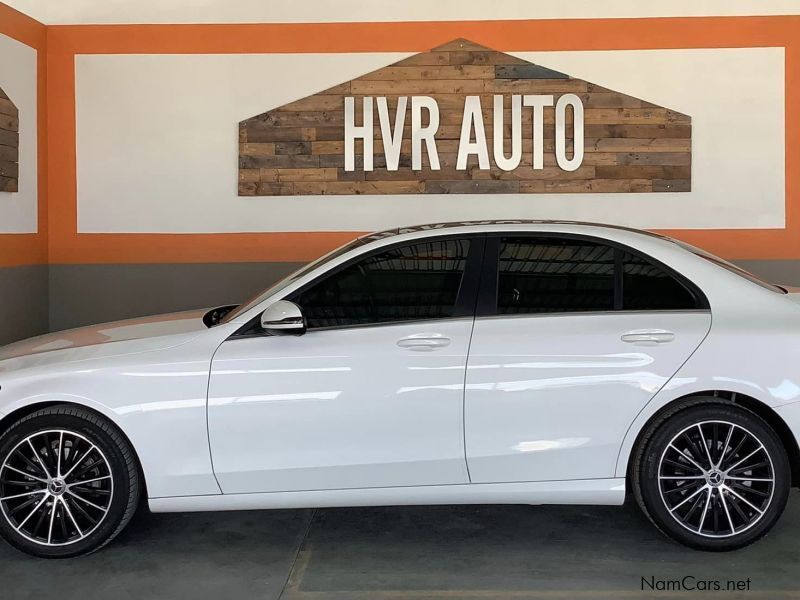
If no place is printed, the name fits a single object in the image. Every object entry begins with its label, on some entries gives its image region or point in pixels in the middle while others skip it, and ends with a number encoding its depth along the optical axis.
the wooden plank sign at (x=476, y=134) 7.75
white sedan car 4.20
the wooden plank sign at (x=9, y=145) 7.23
